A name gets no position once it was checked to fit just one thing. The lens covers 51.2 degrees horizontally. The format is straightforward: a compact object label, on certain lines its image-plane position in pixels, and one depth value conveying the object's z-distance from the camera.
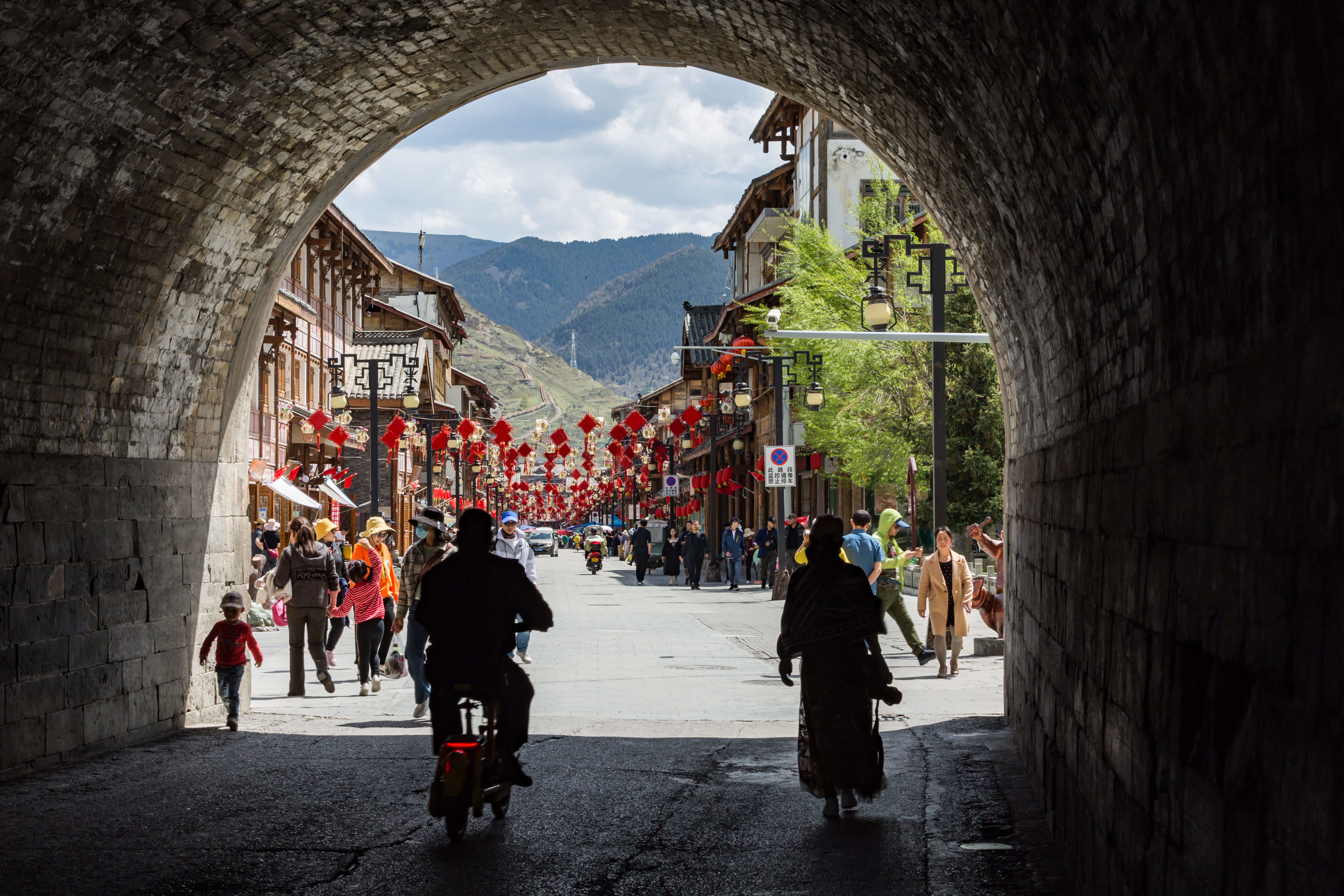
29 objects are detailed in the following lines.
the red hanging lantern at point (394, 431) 35.00
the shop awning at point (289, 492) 26.44
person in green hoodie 15.72
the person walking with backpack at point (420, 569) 11.95
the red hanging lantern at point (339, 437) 34.53
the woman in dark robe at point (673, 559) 41.09
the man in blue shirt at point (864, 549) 15.03
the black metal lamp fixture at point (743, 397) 32.94
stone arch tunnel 3.26
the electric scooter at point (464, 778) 7.08
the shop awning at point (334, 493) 33.62
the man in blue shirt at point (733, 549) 36.62
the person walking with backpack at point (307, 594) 14.12
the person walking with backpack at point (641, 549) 41.53
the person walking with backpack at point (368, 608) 14.27
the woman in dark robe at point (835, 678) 7.86
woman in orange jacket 14.75
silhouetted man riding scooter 7.45
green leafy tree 32.47
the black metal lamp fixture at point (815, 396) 30.38
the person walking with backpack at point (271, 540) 28.84
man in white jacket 14.96
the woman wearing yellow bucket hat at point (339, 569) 16.77
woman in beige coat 15.10
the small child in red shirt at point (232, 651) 11.62
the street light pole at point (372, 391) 27.73
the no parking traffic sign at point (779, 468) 29.80
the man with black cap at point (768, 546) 34.88
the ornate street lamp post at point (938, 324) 19.31
